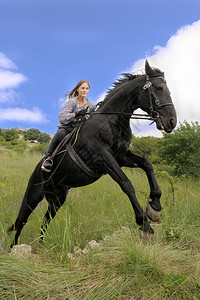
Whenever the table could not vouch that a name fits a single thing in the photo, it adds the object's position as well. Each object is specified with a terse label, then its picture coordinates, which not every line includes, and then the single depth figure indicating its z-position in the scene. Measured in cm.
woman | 393
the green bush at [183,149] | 892
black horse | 322
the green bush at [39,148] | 2566
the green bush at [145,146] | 1374
